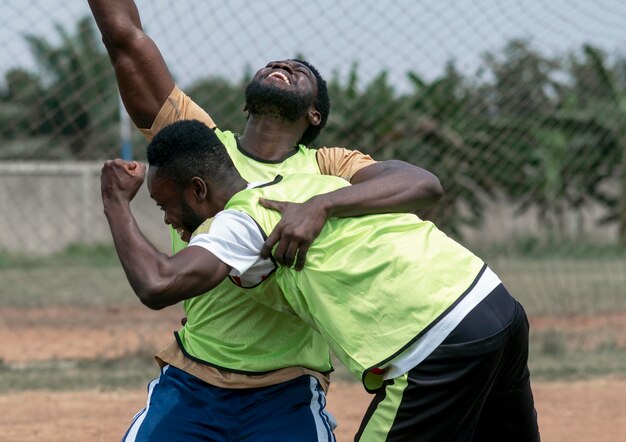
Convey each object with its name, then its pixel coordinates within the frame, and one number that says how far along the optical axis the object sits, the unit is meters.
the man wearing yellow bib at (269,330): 6.70
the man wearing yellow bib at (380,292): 5.91
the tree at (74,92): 19.00
